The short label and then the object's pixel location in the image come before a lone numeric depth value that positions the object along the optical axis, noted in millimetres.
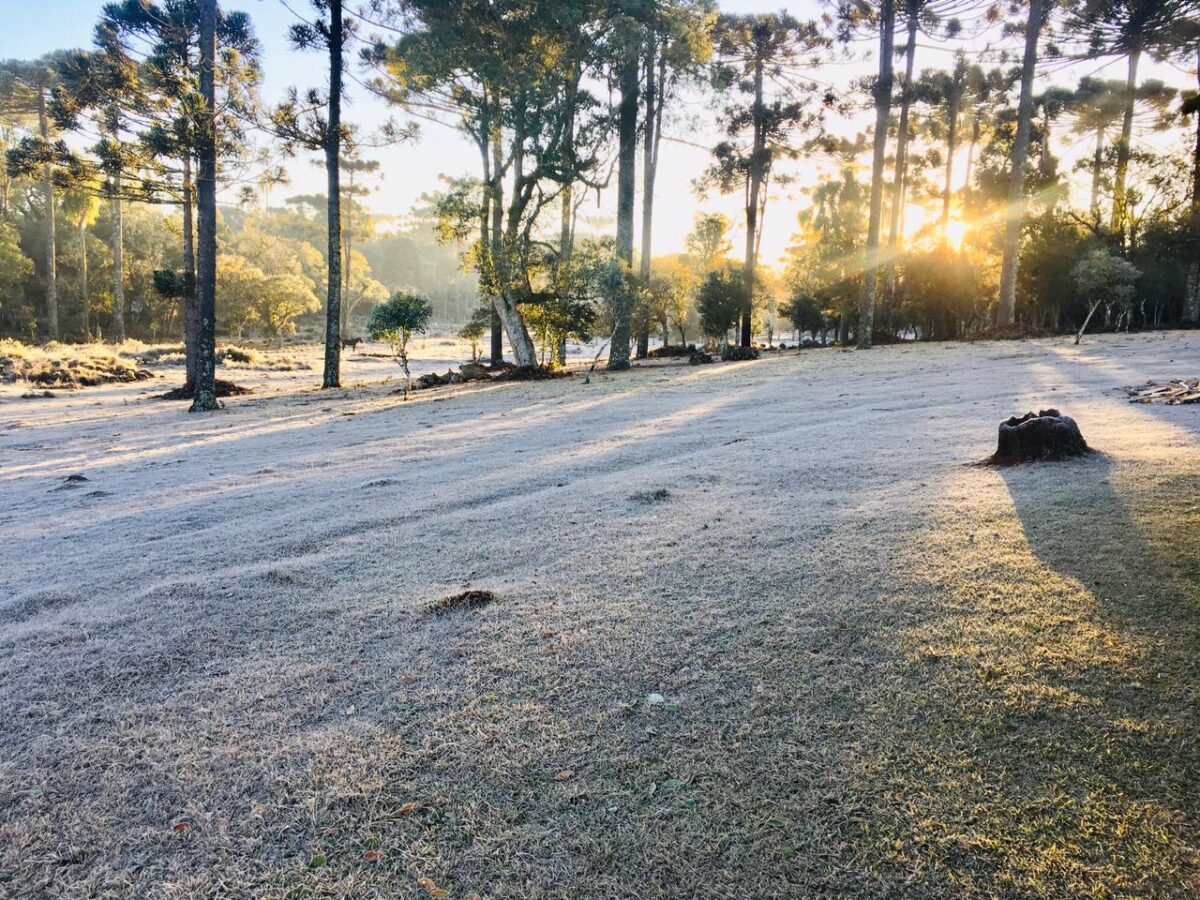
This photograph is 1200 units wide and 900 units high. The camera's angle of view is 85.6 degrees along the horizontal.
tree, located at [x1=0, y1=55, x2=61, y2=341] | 25902
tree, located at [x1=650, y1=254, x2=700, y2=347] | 20897
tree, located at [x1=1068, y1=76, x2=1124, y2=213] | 21484
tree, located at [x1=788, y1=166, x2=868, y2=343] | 23938
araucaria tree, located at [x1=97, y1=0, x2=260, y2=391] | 11031
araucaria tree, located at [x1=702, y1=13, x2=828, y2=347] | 20125
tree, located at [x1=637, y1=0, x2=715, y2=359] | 14828
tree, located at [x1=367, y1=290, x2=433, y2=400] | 14555
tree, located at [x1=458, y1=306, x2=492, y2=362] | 17656
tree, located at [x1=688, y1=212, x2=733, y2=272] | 29841
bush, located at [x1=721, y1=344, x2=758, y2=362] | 18719
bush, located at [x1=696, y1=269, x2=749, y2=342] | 24297
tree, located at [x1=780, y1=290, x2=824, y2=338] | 28297
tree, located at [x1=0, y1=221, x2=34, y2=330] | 27516
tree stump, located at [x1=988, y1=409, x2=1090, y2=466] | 3723
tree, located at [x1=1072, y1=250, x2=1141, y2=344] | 17781
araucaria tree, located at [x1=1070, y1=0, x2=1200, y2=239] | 19656
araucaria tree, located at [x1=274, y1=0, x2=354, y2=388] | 13562
